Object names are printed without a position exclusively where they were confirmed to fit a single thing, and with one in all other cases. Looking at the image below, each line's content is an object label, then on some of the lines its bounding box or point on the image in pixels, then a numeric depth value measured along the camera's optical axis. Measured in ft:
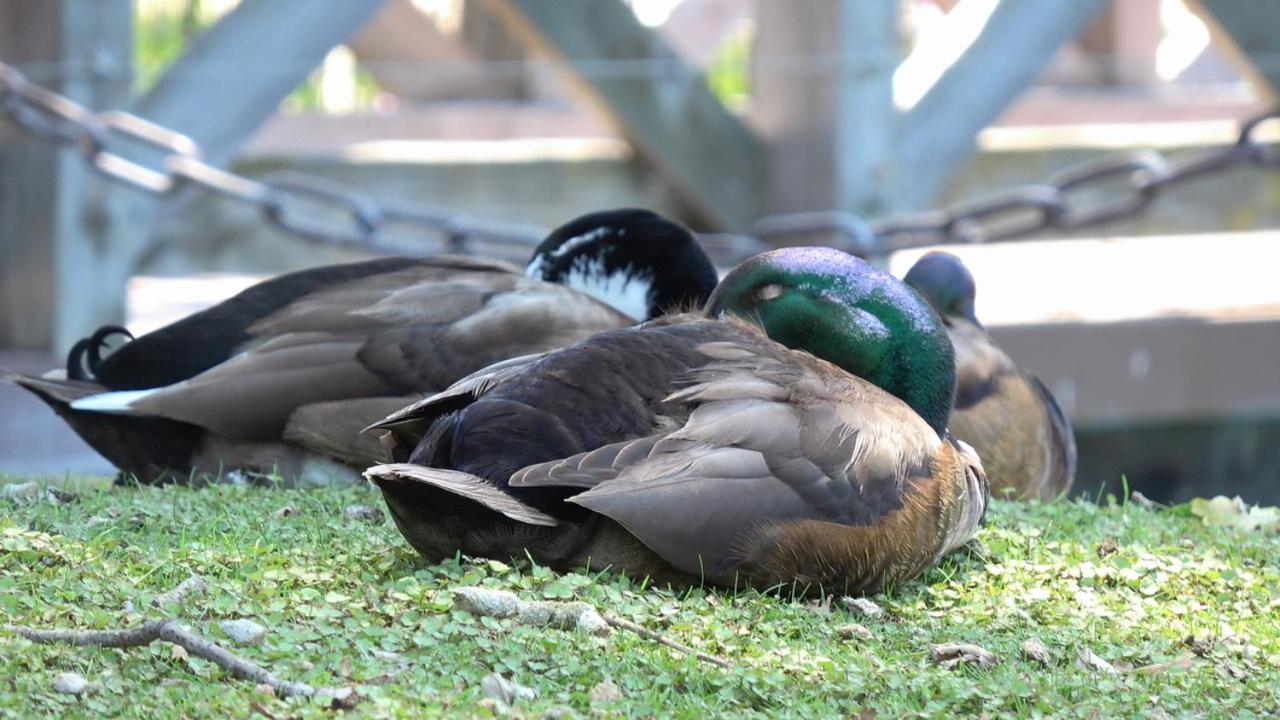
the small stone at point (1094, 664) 24.91
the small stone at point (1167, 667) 24.91
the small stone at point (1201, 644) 26.12
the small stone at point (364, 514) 31.96
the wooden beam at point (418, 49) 102.99
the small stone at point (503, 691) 22.38
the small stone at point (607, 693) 22.49
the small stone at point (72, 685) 21.57
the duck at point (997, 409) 39.24
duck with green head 25.89
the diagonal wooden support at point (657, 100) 59.67
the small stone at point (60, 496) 32.89
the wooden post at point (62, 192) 55.31
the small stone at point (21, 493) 32.56
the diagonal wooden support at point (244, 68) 52.90
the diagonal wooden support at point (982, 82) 61.98
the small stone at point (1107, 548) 31.59
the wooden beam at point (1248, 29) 65.67
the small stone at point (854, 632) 25.84
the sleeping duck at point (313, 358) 35.86
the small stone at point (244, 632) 23.58
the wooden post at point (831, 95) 61.05
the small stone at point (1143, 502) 38.34
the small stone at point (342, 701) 21.56
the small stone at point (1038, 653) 25.35
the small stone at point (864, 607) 27.07
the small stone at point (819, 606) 26.45
